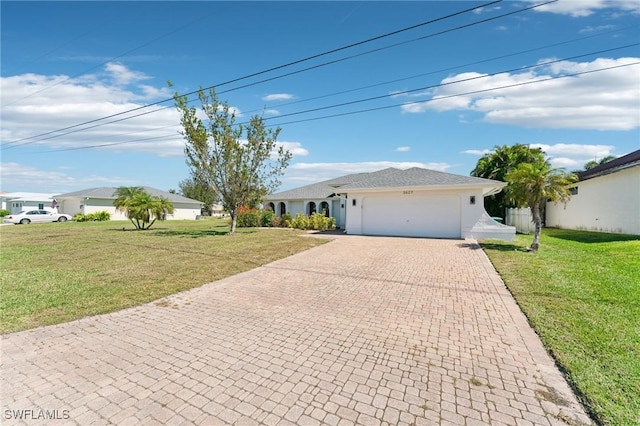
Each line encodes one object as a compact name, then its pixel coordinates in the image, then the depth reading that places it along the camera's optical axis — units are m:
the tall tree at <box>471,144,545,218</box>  24.23
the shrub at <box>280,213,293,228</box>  24.73
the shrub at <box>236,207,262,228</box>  25.61
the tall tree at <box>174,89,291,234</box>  17.59
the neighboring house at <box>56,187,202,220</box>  36.44
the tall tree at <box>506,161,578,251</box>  11.07
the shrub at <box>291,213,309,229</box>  22.78
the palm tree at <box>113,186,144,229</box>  21.81
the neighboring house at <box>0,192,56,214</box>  46.52
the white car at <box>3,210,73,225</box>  30.17
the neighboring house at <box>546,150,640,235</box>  14.15
